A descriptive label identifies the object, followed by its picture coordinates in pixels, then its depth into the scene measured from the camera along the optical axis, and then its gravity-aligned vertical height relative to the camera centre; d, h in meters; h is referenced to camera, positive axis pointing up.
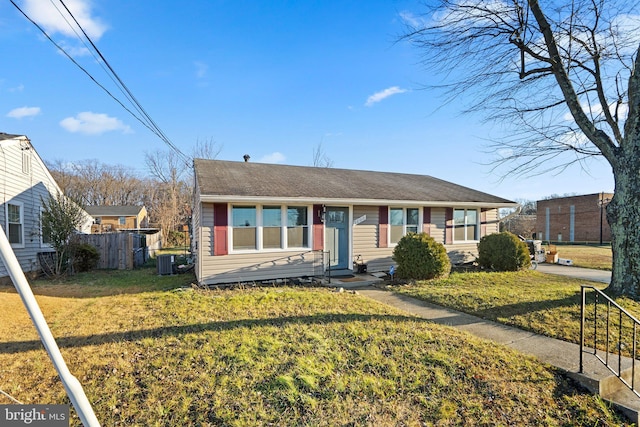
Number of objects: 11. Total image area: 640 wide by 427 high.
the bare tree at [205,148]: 24.42 +5.22
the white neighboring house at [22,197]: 9.68 +0.55
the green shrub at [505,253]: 10.70 -1.37
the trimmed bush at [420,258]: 9.07 -1.33
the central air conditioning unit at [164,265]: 11.27 -1.91
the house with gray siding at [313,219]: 8.41 -0.16
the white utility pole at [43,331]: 1.58 -0.64
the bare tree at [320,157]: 26.41 +4.92
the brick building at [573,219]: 32.56 -0.52
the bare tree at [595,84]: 6.44 +3.11
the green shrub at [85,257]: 11.87 -1.76
